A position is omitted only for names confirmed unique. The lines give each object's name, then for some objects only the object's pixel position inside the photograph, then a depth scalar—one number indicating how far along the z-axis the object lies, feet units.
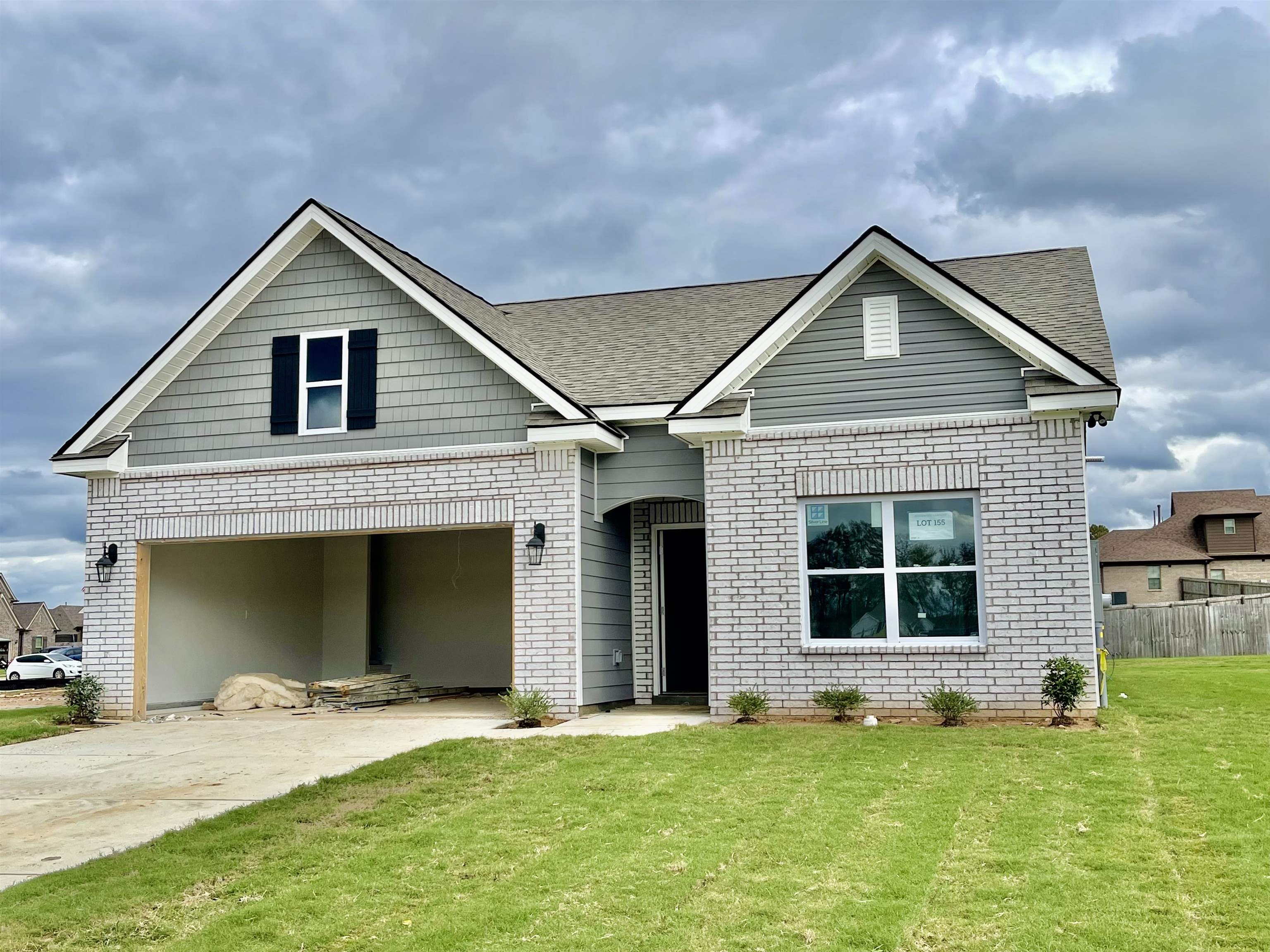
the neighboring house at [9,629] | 241.96
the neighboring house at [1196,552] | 153.58
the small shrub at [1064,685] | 39.55
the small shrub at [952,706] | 40.42
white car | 144.97
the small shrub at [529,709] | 44.55
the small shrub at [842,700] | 42.16
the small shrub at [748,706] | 42.78
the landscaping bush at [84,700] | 51.39
